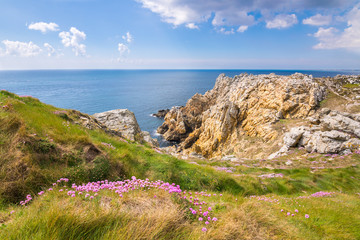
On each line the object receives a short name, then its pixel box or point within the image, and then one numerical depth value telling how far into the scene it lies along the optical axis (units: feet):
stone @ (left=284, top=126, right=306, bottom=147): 88.43
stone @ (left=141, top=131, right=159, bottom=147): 78.41
